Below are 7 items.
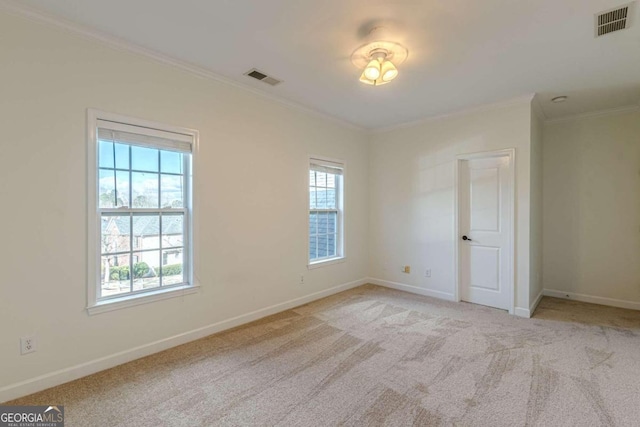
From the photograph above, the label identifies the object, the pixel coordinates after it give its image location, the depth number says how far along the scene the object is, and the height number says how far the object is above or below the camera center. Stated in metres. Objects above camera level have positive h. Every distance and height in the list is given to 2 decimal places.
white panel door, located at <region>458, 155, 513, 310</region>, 3.91 -0.22
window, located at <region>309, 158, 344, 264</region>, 4.46 +0.05
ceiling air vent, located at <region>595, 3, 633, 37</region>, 2.10 +1.43
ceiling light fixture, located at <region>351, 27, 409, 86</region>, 2.48 +1.36
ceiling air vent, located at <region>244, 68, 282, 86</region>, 3.08 +1.46
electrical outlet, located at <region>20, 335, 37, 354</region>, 2.12 -0.93
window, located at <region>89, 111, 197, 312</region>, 2.48 +0.04
